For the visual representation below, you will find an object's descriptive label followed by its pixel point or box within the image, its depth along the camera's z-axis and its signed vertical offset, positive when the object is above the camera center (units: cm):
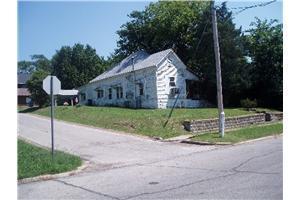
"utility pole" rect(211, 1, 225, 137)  1848 +64
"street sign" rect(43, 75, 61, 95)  1179 +38
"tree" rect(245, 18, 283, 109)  2616 +221
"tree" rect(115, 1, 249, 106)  3044 +539
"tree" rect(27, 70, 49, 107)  4116 +96
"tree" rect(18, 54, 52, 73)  8849 +747
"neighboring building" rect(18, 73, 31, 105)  5491 +38
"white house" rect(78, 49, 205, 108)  2998 +117
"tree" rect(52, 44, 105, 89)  5228 +412
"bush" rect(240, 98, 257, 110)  2655 -43
